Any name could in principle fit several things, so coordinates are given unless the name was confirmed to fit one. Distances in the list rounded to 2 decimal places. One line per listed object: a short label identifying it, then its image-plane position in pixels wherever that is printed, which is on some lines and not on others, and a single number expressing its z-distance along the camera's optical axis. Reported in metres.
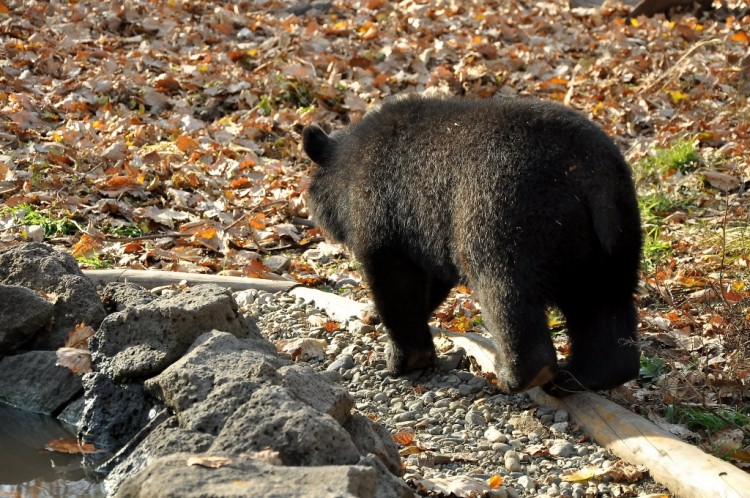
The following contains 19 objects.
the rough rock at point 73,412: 10.80
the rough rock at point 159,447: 7.70
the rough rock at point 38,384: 10.99
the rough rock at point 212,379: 8.03
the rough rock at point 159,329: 9.78
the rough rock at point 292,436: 7.31
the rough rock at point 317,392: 8.30
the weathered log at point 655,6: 29.16
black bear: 9.74
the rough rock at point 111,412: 10.00
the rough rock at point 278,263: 15.78
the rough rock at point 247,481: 6.20
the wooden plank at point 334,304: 13.55
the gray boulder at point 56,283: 11.44
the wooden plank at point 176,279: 13.79
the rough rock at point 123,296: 11.34
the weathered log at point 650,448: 7.98
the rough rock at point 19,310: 11.10
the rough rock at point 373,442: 8.31
